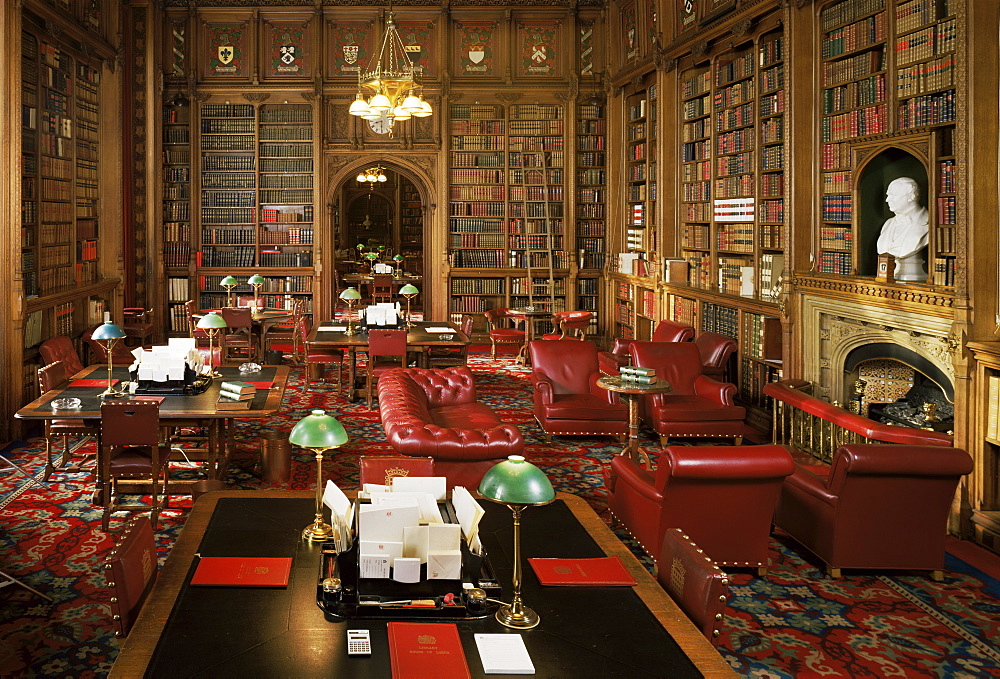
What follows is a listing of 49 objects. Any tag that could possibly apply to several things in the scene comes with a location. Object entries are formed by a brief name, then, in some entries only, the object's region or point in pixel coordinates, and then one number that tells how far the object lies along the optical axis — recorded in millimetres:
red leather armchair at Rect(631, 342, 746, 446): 9117
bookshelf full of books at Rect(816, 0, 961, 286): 7043
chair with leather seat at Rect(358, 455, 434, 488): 4730
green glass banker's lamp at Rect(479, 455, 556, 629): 3045
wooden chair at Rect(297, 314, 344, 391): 11922
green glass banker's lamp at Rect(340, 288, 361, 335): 11179
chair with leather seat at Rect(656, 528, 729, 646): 3404
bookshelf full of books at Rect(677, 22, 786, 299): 9898
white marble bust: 7551
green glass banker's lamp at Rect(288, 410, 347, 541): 4074
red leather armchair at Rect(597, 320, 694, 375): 10234
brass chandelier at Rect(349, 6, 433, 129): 10805
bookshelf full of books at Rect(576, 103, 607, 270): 16156
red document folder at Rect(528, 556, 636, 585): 3686
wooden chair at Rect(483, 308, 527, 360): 14164
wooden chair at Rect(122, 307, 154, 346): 12812
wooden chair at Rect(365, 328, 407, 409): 11031
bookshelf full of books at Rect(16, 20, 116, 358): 10164
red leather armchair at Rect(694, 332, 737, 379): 10102
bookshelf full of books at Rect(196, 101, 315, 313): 15930
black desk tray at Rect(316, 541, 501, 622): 3363
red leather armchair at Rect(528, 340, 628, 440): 9281
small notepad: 2959
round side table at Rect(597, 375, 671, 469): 7801
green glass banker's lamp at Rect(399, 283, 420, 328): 12352
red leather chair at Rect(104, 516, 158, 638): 3318
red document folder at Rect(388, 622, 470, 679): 2912
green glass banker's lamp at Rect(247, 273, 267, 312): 14079
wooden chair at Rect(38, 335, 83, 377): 8680
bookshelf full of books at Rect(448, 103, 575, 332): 16156
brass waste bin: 7674
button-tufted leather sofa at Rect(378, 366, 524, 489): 6641
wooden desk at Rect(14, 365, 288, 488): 7051
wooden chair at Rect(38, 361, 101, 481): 7703
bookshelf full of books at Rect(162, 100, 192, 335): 15852
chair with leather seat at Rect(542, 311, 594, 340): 14242
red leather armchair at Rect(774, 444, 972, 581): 5543
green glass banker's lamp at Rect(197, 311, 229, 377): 7871
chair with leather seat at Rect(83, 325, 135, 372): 10289
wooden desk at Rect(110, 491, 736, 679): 2977
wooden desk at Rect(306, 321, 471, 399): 11242
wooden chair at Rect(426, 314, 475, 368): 11984
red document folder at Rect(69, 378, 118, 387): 8233
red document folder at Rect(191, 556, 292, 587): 3611
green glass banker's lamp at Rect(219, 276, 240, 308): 13852
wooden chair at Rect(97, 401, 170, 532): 6539
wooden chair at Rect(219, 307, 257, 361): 12359
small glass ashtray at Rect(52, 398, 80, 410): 7031
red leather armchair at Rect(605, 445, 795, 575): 5508
